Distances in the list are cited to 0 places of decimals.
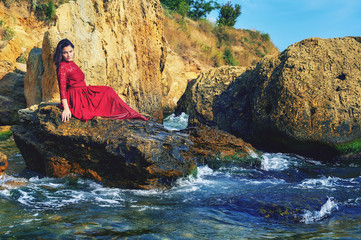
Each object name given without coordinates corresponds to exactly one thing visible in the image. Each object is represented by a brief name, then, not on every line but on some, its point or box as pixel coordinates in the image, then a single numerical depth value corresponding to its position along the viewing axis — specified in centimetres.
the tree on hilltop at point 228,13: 3912
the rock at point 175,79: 1962
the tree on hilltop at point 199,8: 3761
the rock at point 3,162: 581
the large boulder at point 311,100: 808
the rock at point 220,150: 744
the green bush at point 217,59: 3229
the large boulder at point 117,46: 916
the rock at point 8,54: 1238
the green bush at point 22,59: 1620
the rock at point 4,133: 993
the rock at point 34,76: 1012
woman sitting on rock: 612
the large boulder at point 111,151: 551
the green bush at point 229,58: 3412
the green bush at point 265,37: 3984
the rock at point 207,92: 1085
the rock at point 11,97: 1133
